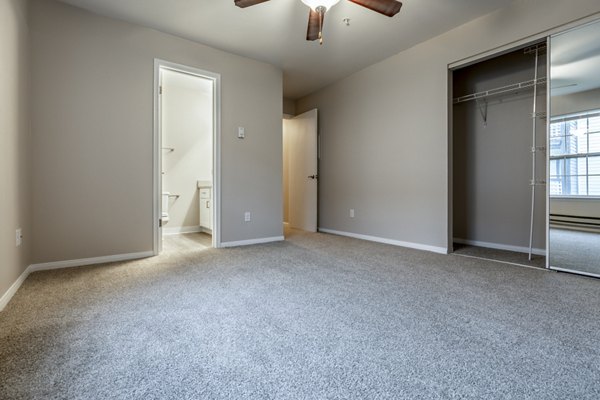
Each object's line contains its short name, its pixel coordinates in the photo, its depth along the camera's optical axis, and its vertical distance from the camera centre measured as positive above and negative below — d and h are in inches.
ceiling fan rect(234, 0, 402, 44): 83.6 +56.8
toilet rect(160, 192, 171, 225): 174.4 -5.9
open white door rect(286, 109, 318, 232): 190.4 +17.4
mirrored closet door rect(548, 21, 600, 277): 92.0 +14.7
